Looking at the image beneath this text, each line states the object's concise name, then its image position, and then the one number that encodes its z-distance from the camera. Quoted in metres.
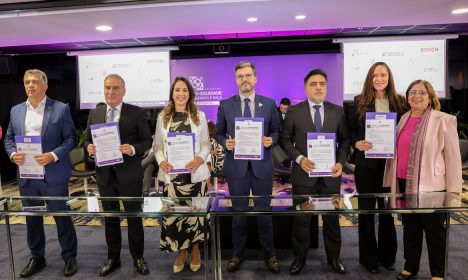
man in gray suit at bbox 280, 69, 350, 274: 2.83
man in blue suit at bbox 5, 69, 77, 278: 2.97
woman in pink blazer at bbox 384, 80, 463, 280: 2.59
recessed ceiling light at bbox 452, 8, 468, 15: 5.04
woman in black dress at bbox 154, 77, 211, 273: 2.96
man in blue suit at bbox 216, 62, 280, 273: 2.92
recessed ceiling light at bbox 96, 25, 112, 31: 5.25
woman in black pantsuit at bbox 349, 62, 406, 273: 2.79
